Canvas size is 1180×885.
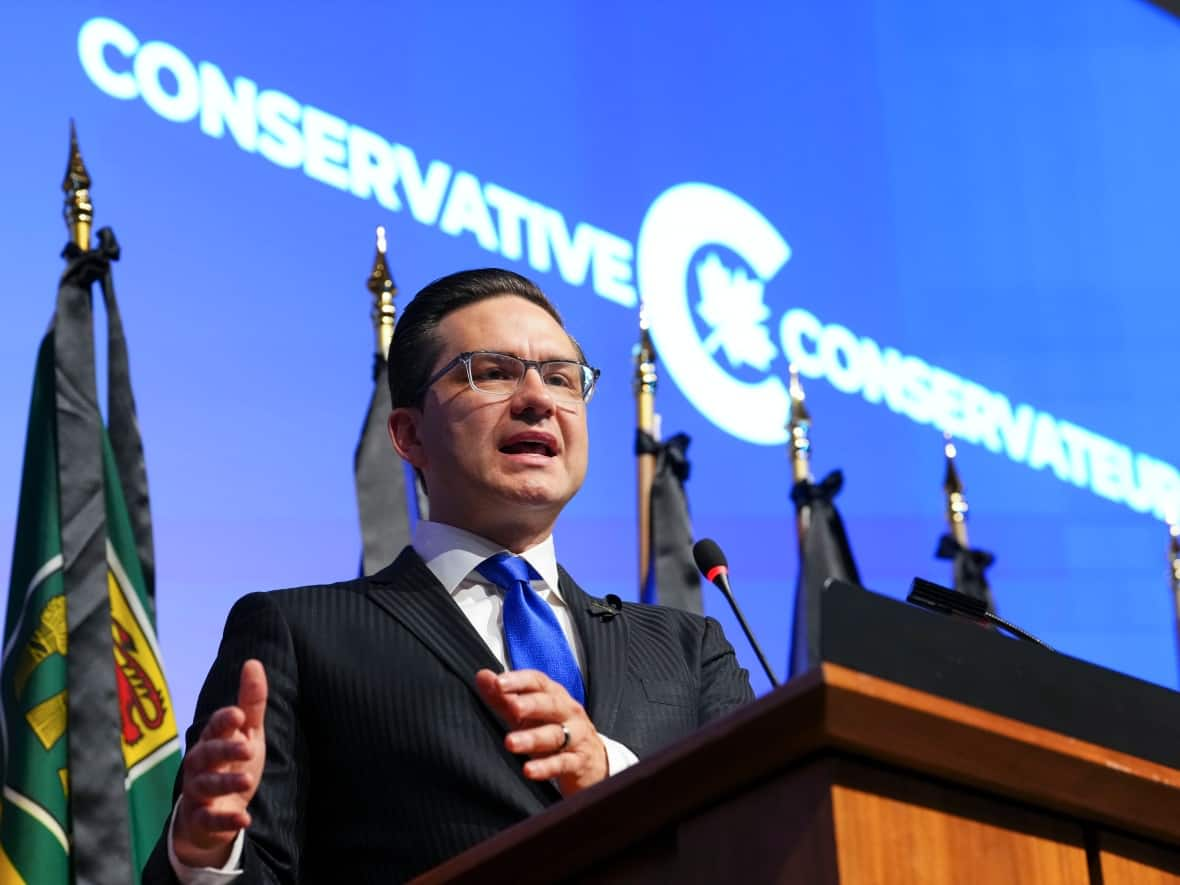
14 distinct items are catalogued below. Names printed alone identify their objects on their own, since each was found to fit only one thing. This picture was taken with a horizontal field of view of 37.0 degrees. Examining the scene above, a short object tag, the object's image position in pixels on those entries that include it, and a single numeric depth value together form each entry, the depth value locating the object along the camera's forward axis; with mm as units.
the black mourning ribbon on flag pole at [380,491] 3861
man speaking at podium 1696
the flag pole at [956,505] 5227
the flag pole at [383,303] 4066
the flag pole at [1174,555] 5535
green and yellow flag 3064
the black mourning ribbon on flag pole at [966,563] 5145
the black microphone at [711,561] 2076
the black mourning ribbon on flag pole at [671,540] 4496
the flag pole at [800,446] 4898
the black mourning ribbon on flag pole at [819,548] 4727
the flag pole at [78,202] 3609
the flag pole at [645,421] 4594
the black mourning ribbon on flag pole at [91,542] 3070
